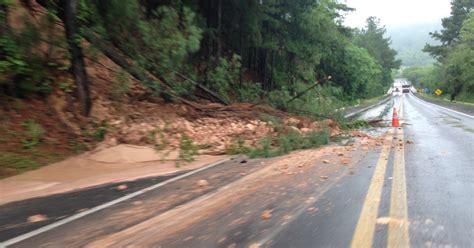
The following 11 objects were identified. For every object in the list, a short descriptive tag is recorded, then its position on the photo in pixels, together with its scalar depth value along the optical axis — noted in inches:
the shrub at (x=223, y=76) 684.7
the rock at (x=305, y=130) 483.6
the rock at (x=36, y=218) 199.8
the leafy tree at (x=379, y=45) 4051.9
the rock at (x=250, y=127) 462.8
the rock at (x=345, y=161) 328.5
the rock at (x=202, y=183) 263.6
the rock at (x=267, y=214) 190.1
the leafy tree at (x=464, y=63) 2102.6
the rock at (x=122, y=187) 262.7
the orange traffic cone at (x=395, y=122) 647.5
